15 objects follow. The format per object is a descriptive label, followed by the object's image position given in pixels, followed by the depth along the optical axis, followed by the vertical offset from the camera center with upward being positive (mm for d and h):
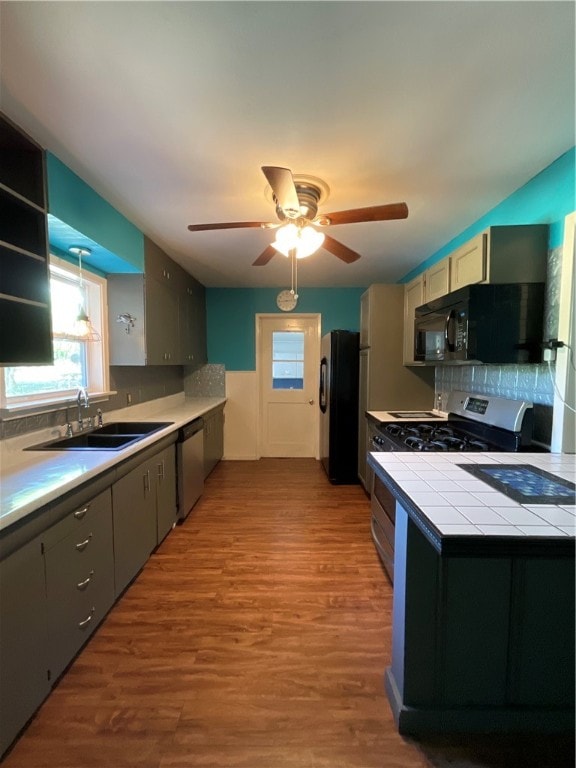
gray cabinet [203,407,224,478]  3798 -908
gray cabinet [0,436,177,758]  1149 -935
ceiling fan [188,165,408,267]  1636 +798
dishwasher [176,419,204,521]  2848 -921
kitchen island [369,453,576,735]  1218 -1010
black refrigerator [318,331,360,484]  3750 -448
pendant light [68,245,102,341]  2289 +324
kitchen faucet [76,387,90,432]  2326 -257
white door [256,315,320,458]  4793 -254
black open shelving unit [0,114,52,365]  1550 +515
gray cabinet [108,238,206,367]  2885 +500
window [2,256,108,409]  1999 +77
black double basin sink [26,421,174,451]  1987 -509
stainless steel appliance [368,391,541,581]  1897 -476
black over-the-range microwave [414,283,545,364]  1841 +244
